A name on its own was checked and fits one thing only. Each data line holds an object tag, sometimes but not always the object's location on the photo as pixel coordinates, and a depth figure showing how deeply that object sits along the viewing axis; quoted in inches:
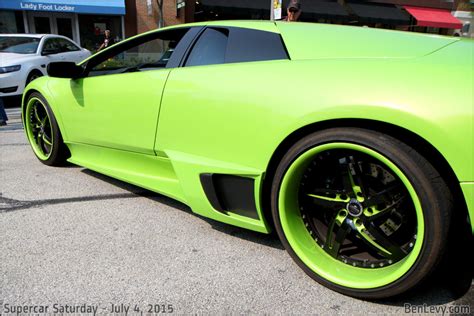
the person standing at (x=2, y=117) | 230.8
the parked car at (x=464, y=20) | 933.3
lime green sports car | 62.9
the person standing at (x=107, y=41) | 412.3
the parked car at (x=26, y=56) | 314.8
